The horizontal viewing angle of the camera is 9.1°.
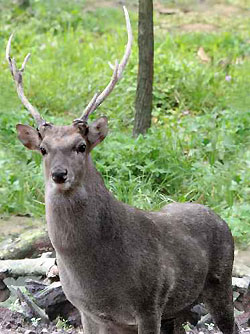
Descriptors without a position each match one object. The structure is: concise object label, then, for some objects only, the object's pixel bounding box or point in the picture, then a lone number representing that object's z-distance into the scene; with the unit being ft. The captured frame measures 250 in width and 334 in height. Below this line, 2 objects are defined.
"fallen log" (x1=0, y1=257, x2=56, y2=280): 35.31
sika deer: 23.48
